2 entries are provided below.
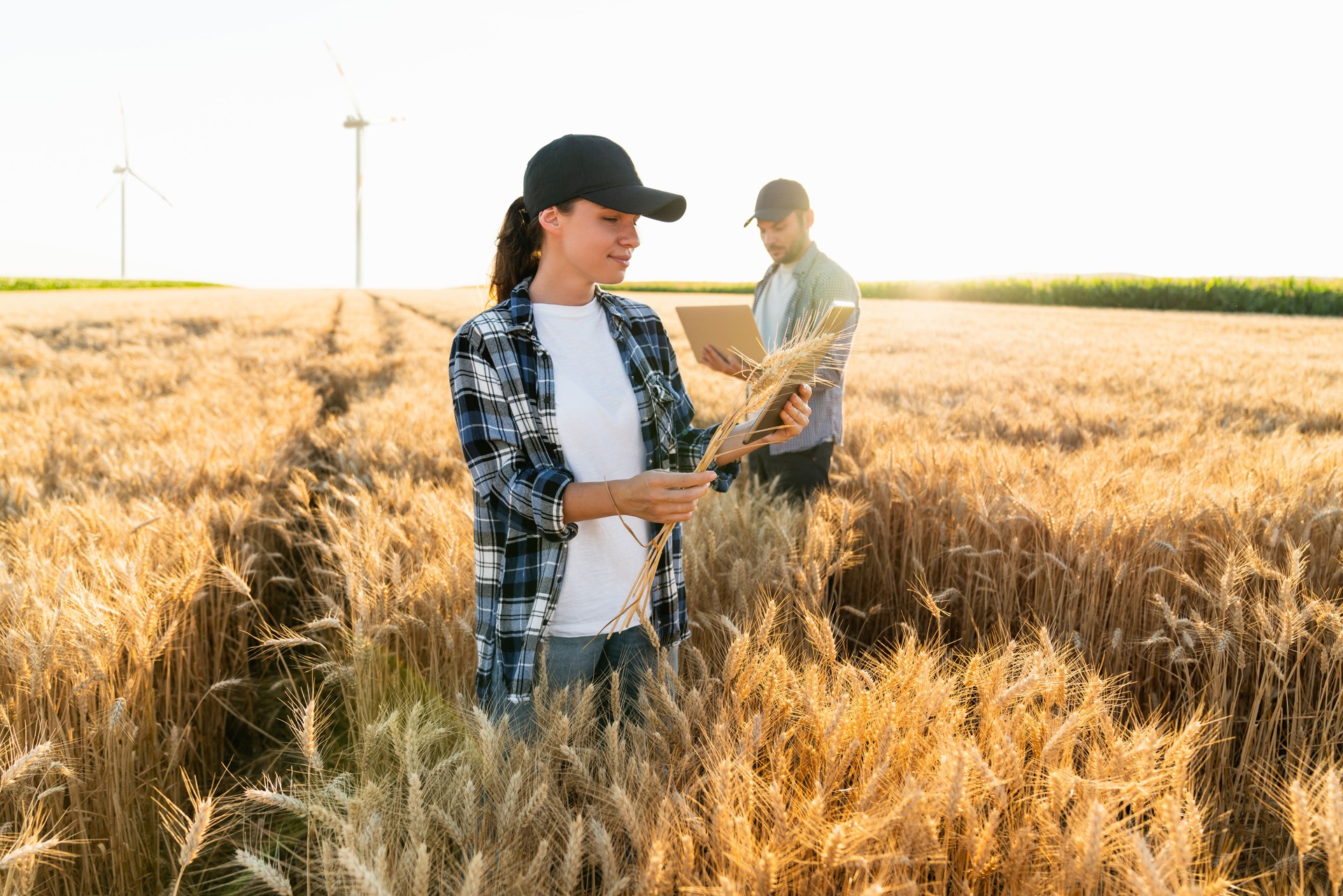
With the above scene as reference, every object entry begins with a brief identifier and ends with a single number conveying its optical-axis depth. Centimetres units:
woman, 155
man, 328
